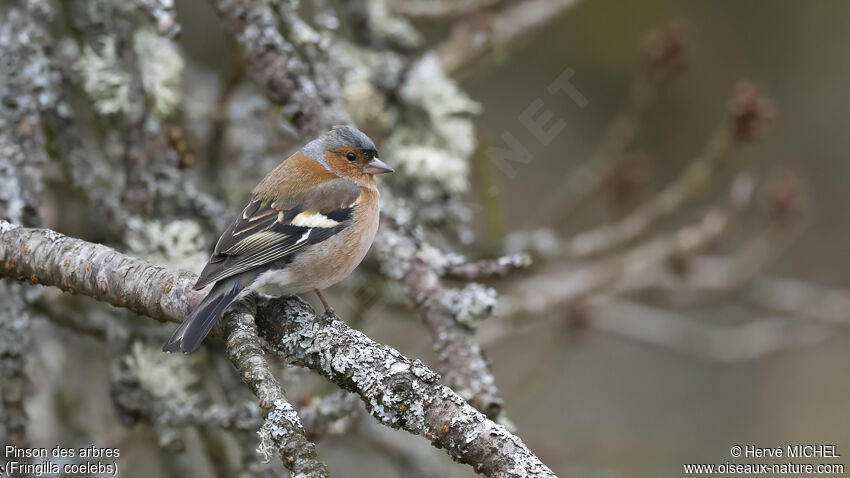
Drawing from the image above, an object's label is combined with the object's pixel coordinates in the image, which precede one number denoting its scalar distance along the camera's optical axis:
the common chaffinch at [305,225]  6.11
